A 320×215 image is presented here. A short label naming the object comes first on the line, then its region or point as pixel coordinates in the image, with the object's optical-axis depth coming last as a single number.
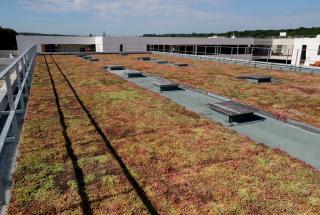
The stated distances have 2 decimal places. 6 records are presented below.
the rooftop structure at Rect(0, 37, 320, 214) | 3.14
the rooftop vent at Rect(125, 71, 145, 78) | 12.39
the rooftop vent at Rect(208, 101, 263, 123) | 6.12
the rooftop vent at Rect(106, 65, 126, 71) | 15.34
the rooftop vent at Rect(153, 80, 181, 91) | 9.28
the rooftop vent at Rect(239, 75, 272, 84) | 11.44
